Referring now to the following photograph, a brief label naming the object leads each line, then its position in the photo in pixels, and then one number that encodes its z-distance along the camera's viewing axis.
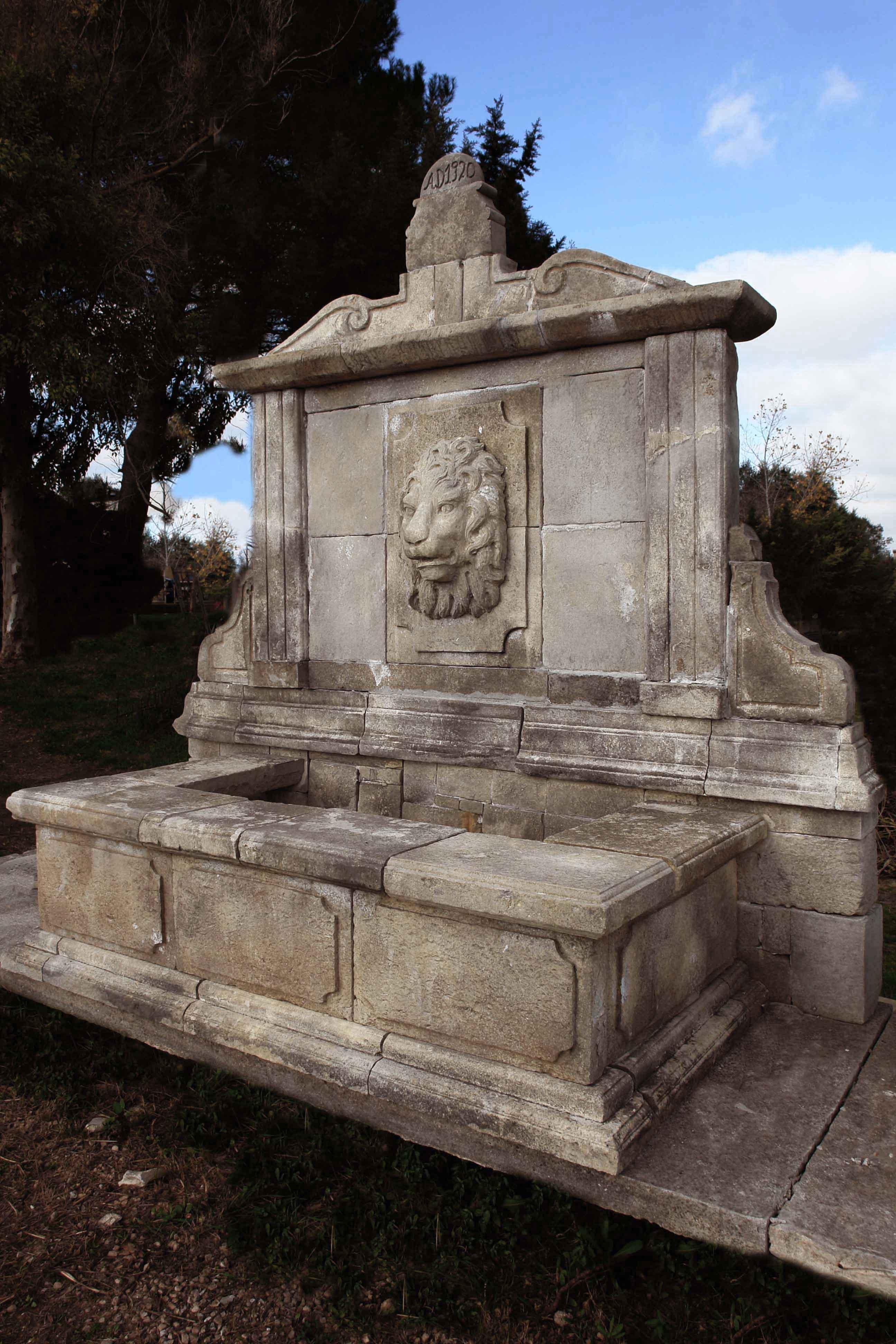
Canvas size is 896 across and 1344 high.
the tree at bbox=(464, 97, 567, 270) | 11.48
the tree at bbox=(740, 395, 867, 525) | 15.48
